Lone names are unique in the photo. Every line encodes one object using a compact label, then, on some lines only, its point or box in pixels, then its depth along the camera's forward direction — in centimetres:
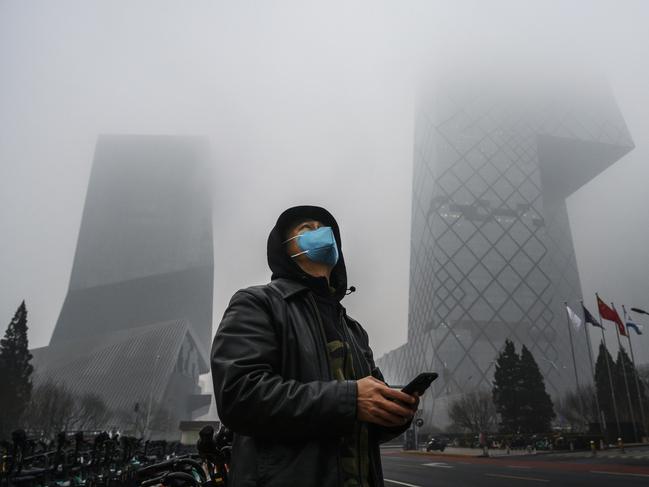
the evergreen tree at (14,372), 3778
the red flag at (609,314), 2500
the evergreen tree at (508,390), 4225
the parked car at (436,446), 3117
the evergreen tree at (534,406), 4141
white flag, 2679
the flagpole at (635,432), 2909
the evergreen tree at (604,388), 4191
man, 118
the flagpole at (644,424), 3226
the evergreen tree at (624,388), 4028
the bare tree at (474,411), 4319
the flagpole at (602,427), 2783
